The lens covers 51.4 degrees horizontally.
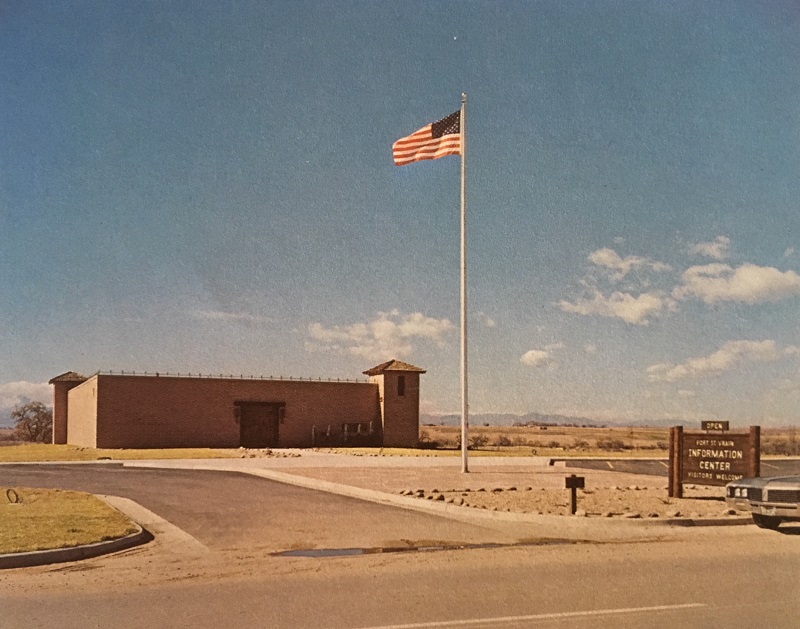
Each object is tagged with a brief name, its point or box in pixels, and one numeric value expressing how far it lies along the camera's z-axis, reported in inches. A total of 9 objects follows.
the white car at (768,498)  539.5
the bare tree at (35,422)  2743.6
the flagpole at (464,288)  962.1
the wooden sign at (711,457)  694.5
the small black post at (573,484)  611.2
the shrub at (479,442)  2173.7
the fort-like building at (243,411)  1724.9
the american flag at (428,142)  992.2
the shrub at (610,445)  2573.8
